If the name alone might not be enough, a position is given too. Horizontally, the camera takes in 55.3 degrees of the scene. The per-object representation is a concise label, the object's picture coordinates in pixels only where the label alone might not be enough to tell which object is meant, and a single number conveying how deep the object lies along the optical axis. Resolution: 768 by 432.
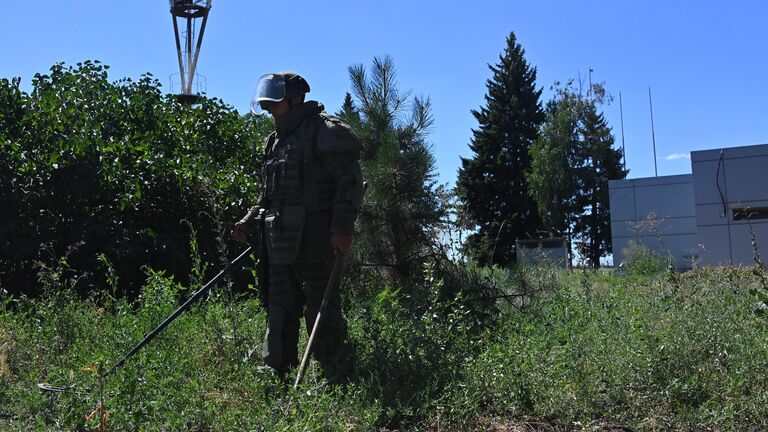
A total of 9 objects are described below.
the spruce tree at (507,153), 39.91
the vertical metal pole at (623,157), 43.28
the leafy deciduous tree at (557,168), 37.75
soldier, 4.39
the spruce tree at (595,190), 40.78
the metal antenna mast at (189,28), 35.69
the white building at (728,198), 22.91
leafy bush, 7.44
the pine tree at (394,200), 7.06
